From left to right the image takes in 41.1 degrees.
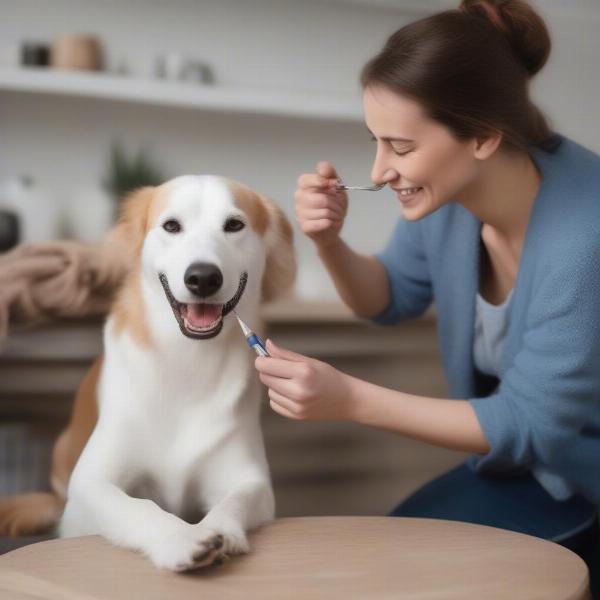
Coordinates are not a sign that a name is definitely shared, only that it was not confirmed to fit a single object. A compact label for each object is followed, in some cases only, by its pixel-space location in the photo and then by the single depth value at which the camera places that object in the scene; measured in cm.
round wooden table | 74
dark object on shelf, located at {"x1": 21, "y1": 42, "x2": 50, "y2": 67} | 210
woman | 99
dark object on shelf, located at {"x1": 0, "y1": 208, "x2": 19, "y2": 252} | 193
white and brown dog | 90
